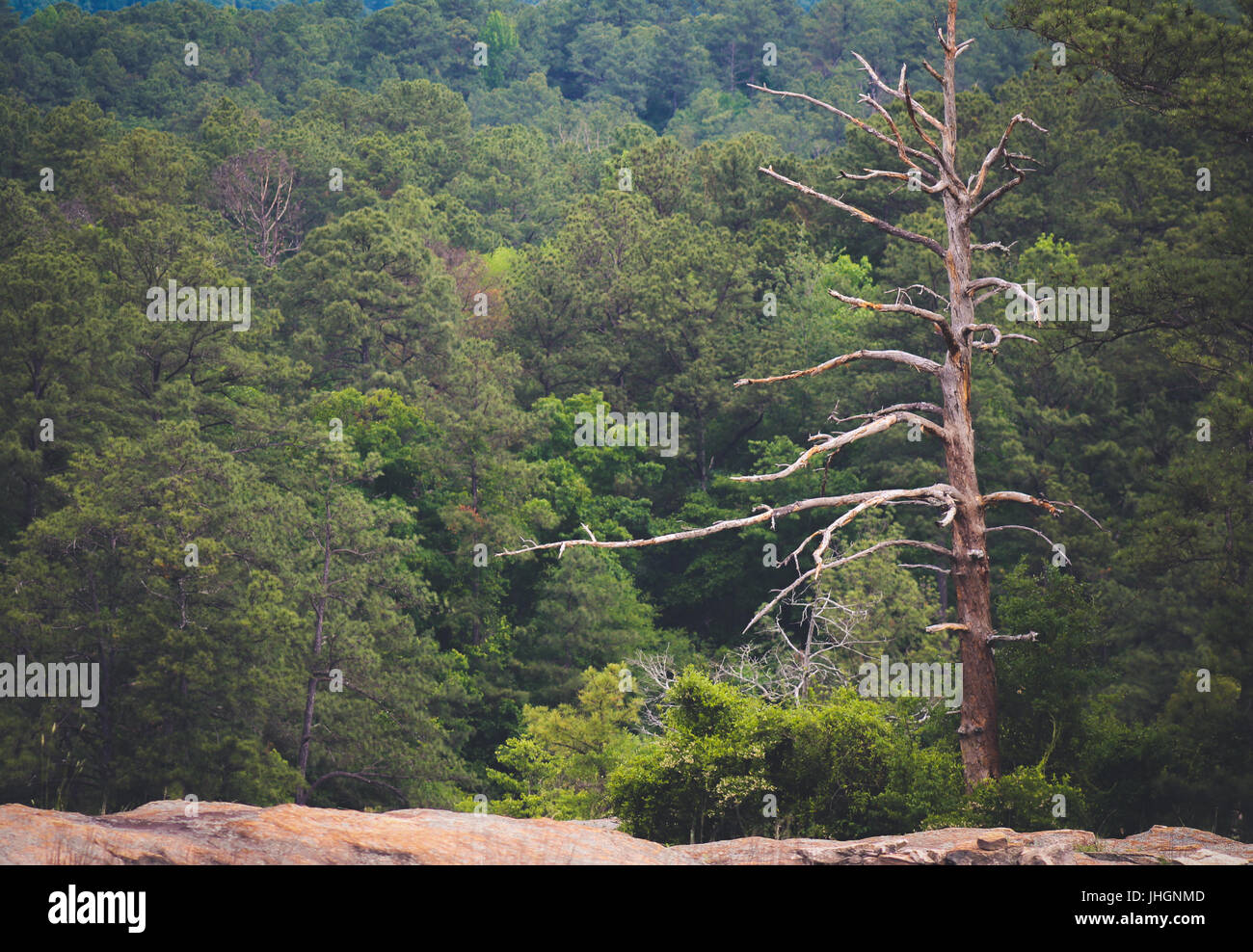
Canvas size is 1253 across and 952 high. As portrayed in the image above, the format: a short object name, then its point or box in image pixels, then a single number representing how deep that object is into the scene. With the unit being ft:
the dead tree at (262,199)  190.39
